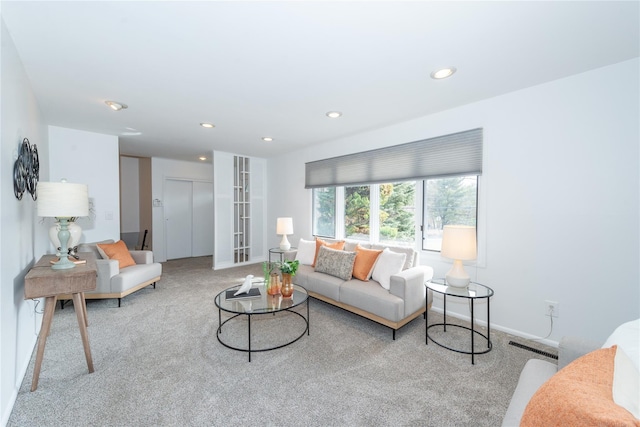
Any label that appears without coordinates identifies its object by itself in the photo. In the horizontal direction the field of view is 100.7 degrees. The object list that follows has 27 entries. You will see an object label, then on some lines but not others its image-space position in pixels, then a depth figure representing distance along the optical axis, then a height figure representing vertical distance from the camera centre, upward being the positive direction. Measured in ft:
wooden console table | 5.78 -1.81
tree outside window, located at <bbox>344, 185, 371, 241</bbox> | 12.91 -0.16
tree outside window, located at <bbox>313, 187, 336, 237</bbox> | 14.58 -0.14
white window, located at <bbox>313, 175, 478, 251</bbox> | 9.68 -0.06
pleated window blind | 9.10 +1.96
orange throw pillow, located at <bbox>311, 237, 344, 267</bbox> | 11.75 -1.65
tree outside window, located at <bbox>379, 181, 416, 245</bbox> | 11.12 -0.18
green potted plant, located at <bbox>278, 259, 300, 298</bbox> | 8.45 -2.19
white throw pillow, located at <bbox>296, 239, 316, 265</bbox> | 12.37 -2.08
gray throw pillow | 10.11 -2.13
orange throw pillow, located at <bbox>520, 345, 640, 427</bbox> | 2.11 -1.69
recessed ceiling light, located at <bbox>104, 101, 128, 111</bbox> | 9.05 +3.59
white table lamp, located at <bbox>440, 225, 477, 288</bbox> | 7.43 -1.12
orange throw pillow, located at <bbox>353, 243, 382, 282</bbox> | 9.88 -2.06
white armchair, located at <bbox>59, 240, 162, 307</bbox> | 10.30 -2.83
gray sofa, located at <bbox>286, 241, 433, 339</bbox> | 8.11 -2.86
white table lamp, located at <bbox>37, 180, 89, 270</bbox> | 6.21 +0.14
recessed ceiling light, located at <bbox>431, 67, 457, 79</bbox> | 6.77 +3.57
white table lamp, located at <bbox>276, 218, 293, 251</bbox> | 14.44 -1.12
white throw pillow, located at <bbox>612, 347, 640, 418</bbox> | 2.19 -1.59
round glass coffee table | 7.37 -2.81
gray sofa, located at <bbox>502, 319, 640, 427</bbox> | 3.12 -2.31
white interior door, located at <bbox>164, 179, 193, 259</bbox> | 19.65 -0.69
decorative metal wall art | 6.16 +0.97
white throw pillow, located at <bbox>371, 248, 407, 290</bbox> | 9.11 -2.03
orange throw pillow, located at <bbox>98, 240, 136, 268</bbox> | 11.37 -1.96
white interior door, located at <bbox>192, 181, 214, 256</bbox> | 21.09 -0.83
